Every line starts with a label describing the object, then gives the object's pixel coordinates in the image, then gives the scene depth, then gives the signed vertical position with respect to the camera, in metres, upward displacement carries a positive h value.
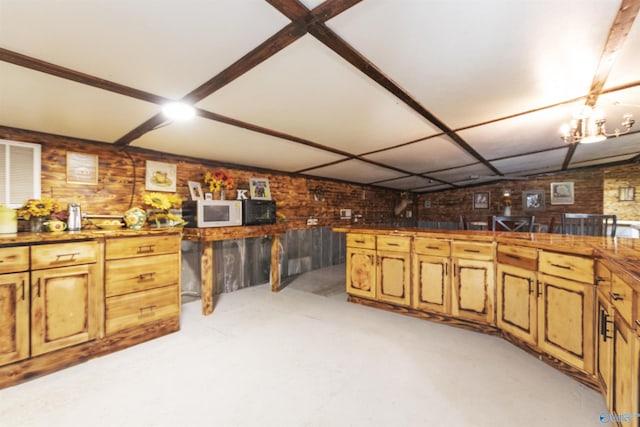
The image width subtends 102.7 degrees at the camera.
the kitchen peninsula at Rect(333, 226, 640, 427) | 1.33 -0.64
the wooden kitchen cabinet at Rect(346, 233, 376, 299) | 3.30 -0.68
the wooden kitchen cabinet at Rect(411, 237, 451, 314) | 2.79 -0.68
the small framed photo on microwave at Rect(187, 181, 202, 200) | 3.67 +0.34
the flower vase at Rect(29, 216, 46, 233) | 2.30 -0.11
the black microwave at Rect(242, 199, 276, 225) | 3.58 +0.02
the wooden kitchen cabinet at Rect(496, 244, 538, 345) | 2.17 -0.69
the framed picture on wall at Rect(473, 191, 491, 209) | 8.31 +0.52
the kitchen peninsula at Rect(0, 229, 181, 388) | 1.86 -0.70
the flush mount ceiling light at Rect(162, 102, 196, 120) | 2.15 +0.89
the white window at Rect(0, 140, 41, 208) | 2.42 +0.39
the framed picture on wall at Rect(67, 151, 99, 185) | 2.77 +0.49
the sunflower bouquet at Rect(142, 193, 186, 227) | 2.96 +0.05
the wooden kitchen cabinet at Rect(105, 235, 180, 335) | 2.29 -0.65
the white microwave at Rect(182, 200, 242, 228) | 3.19 +0.00
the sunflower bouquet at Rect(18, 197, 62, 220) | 2.25 +0.03
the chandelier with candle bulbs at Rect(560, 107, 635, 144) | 2.38 +0.86
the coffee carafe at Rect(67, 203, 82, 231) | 2.47 -0.07
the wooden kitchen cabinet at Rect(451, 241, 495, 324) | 2.56 -0.69
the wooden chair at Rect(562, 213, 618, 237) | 3.25 -0.09
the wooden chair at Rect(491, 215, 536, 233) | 3.47 -0.09
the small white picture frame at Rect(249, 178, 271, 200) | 4.43 +0.44
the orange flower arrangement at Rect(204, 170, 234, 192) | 3.72 +0.49
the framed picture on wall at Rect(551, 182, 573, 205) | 7.07 +0.63
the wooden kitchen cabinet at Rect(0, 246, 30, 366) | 1.81 -0.67
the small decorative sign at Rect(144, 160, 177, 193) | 3.32 +0.49
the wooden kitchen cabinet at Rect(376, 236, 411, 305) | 3.03 -0.67
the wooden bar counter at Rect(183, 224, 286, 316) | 3.07 -0.34
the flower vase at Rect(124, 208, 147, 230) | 2.75 -0.06
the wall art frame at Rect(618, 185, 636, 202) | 6.18 +0.55
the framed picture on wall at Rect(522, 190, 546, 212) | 7.48 +0.43
